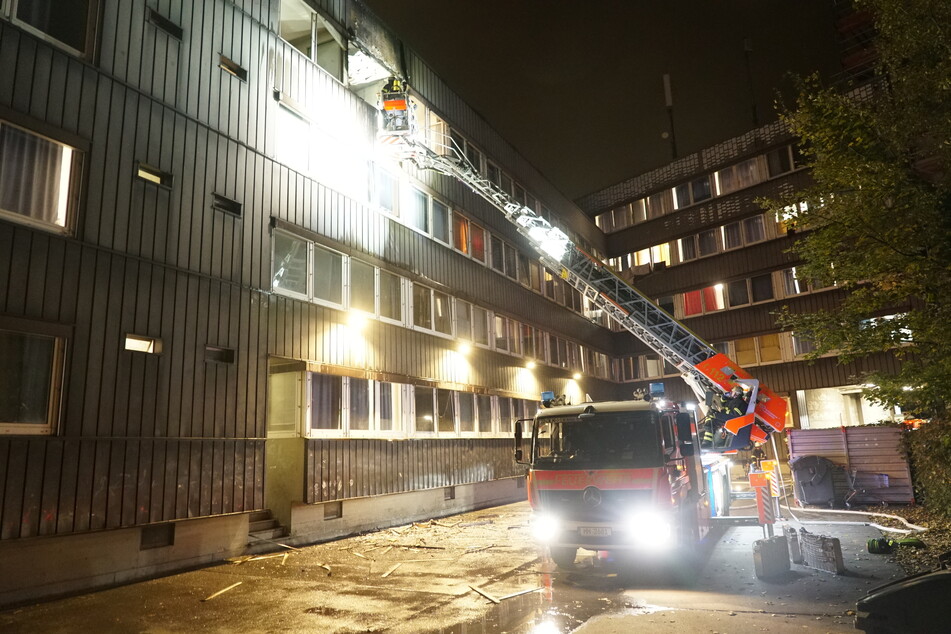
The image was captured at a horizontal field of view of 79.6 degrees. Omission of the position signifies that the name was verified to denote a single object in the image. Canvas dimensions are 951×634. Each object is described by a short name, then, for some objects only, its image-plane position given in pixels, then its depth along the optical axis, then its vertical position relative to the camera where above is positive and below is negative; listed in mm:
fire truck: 7922 -705
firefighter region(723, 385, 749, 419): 12859 +387
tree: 9539 +3785
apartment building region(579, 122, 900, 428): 26094 +7792
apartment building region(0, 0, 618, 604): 8047 +2631
